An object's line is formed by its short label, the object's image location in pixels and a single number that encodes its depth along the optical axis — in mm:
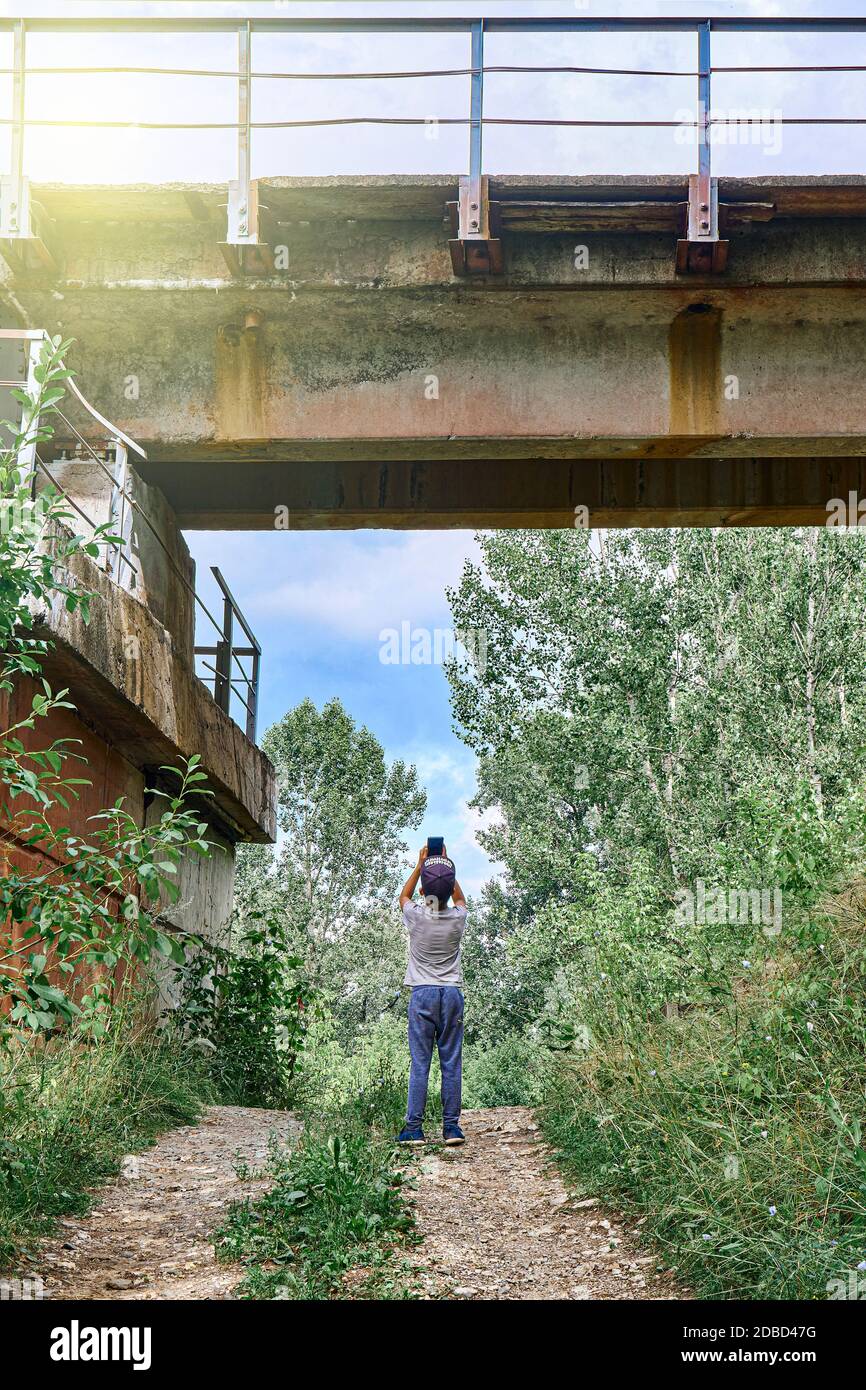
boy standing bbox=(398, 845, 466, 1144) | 7977
